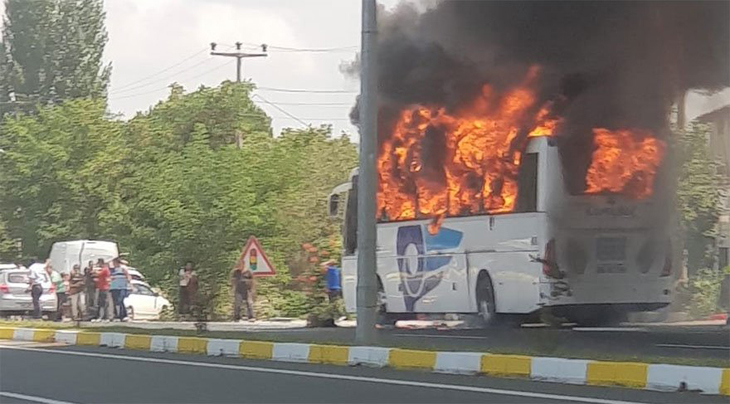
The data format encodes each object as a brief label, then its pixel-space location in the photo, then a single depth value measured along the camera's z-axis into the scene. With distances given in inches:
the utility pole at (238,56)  2089.1
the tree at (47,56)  2380.7
